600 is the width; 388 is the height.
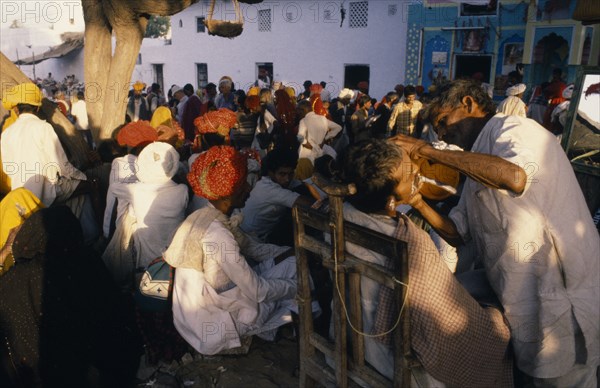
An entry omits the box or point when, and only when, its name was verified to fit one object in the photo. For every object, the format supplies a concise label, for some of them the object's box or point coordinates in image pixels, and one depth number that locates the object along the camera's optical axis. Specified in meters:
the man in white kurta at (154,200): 3.97
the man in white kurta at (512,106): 4.45
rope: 1.93
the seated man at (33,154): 4.40
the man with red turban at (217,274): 2.96
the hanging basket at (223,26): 5.77
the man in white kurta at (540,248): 2.02
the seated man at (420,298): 1.97
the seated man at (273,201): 4.13
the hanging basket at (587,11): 4.18
